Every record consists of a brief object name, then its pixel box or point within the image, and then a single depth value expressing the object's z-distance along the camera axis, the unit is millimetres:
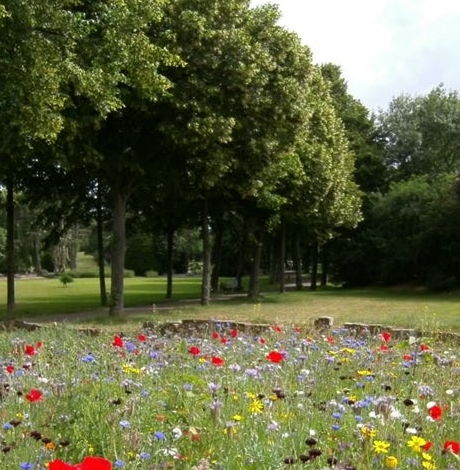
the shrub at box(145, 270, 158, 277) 89938
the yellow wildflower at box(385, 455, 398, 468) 3162
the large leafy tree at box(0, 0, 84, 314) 14945
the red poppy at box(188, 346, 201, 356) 6009
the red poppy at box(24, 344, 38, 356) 6587
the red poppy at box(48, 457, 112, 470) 2246
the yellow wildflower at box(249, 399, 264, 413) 4227
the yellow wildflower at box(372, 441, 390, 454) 3283
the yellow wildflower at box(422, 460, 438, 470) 3197
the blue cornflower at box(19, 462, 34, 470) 2854
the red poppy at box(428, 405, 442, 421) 3906
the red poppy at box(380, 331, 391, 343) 8116
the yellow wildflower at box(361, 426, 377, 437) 3658
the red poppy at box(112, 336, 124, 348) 6633
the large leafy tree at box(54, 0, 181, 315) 16219
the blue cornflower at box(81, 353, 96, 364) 5389
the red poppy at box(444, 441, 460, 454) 3244
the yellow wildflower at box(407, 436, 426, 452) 3275
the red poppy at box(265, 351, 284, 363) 5246
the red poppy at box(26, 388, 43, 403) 4223
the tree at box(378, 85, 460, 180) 59219
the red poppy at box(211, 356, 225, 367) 5495
